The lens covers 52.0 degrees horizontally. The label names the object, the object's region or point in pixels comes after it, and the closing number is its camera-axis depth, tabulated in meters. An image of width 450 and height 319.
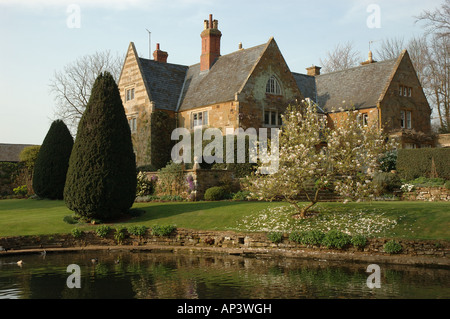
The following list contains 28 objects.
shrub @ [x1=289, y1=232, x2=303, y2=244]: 17.44
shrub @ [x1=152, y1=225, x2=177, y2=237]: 19.41
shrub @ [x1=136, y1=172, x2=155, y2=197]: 29.26
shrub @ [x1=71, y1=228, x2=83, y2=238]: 19.61
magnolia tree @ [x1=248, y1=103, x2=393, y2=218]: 18.31
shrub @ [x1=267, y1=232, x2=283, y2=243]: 17.74
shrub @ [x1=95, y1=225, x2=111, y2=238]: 19.78
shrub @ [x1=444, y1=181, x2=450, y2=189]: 25.25
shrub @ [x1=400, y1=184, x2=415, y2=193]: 25.88
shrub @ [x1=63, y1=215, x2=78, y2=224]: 21.45
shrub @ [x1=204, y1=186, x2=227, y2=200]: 26.56
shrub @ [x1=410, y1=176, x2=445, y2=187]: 26.14
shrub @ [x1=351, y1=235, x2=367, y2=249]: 16.22
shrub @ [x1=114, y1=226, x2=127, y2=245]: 19.75
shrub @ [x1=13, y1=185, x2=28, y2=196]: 36.94
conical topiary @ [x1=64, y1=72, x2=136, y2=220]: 21.11
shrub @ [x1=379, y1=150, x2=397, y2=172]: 30.86
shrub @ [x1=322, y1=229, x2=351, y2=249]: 16.52
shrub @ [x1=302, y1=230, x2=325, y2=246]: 17.02
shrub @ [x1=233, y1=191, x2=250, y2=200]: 26.40
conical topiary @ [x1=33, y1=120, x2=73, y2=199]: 31.12
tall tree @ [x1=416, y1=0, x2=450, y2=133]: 47.50
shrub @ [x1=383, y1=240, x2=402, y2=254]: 15.66
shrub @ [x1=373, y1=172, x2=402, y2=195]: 26.33
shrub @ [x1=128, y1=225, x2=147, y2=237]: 19.64
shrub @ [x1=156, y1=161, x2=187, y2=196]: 27.95
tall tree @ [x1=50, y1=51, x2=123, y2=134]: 51.16
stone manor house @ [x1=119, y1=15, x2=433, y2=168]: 34.12
